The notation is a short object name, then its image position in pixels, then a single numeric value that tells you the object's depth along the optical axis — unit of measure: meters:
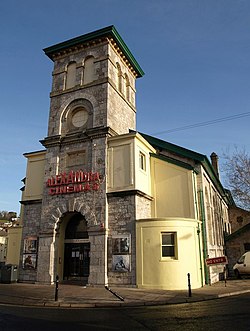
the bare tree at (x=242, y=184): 25.66
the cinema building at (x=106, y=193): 16.80
